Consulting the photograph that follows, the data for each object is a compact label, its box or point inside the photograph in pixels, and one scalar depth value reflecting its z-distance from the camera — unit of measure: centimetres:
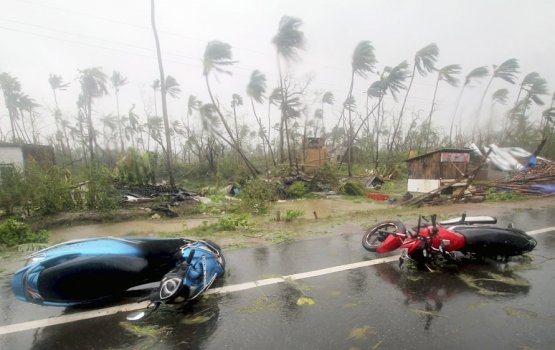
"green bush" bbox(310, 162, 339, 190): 2074
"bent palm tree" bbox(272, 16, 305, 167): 2603
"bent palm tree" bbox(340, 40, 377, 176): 2961
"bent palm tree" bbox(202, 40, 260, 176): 2368
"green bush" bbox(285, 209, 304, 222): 923
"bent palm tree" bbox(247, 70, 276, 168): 2884
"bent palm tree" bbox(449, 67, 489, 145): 3183
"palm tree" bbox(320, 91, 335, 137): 3741
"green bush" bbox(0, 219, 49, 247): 821
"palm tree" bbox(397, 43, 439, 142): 2983
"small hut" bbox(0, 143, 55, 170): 2309
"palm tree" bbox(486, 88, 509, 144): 3812
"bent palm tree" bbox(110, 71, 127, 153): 3694
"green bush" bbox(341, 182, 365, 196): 1872
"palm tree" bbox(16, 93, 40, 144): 4016
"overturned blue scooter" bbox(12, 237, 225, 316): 348
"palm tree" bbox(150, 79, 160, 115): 3562
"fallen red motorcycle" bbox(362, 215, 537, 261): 474
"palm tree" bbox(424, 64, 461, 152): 3048
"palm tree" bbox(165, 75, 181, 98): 2764
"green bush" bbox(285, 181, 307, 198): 1892
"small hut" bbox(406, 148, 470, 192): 1653
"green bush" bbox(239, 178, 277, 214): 1257
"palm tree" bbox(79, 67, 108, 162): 3231
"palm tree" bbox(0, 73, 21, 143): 3938
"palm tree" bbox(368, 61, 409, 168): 3067
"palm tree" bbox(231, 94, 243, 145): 3466
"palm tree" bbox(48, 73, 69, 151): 3969
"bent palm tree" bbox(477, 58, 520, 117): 3045
